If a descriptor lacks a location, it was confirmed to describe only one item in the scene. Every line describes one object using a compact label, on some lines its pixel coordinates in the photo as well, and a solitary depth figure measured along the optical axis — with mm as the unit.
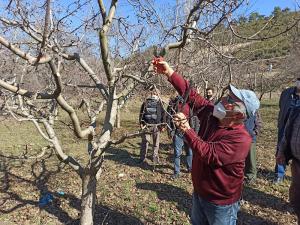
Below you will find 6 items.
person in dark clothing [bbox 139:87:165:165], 4439
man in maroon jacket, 1778
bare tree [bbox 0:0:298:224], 2042
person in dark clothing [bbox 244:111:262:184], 4088
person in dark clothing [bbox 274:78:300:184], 3297
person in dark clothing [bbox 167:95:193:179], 4359
